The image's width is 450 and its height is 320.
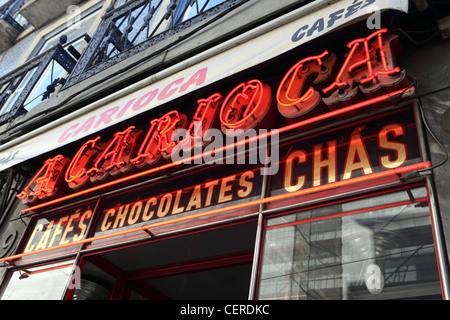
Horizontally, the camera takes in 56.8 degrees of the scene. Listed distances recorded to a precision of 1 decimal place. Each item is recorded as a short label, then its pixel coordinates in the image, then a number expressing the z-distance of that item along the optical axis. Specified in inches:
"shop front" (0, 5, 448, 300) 151.3
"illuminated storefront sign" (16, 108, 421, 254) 171.3
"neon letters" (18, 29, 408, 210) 176.7
